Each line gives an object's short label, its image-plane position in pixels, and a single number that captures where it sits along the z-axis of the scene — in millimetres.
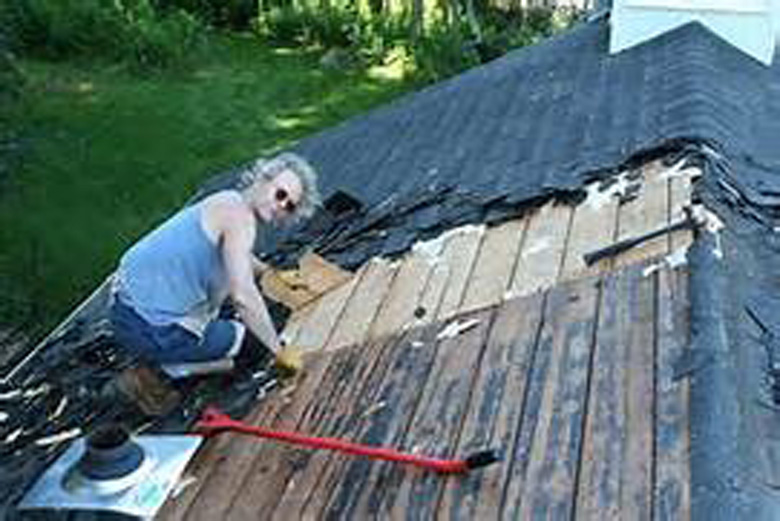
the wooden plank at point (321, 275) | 4773
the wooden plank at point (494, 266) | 3973
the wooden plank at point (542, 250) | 3908
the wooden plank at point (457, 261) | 4057
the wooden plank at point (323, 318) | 4285
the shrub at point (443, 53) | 17328
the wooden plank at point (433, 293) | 4029
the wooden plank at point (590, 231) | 3854
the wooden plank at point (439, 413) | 2941
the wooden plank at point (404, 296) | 4094
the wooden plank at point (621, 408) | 2621
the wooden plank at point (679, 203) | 3643
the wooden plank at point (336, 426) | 3125
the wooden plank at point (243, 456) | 3285
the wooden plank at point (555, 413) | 2729
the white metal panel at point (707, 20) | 6234
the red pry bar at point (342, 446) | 2924
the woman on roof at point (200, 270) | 4129
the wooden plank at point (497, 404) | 2836
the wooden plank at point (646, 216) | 3715
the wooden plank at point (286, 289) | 4750
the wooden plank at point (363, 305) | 4168
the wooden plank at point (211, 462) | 3320
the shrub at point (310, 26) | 19016
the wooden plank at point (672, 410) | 2518
